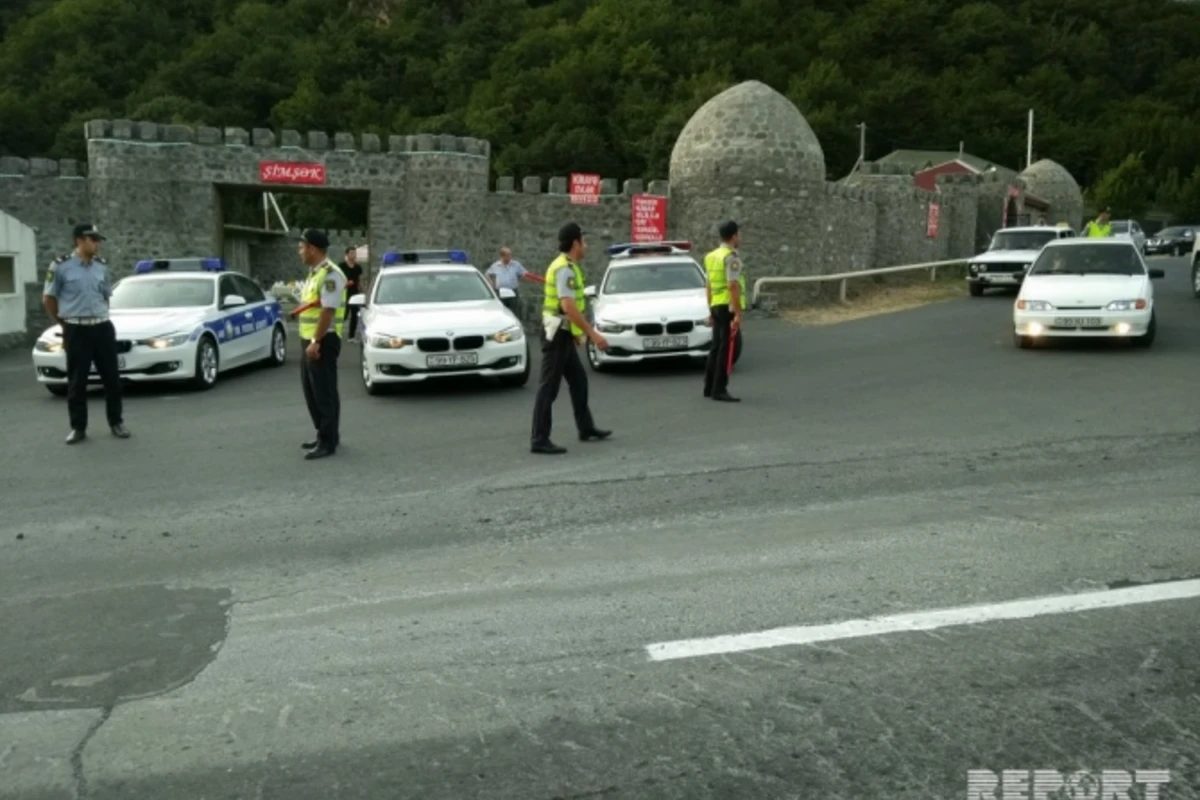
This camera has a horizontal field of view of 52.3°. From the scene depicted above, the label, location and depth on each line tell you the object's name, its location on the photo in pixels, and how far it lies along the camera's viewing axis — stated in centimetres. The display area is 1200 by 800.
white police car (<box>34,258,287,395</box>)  1523
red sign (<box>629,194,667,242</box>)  2883
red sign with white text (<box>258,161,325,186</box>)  2900
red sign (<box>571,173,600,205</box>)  2897
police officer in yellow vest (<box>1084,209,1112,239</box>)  2375
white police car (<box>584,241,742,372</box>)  1584
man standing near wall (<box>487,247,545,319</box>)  2175
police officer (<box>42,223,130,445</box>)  1134
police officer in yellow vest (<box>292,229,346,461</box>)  1047
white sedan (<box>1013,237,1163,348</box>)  1614
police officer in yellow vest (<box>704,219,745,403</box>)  1286
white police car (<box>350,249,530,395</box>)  1427
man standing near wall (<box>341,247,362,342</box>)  2212
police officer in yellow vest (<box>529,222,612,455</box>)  1034
